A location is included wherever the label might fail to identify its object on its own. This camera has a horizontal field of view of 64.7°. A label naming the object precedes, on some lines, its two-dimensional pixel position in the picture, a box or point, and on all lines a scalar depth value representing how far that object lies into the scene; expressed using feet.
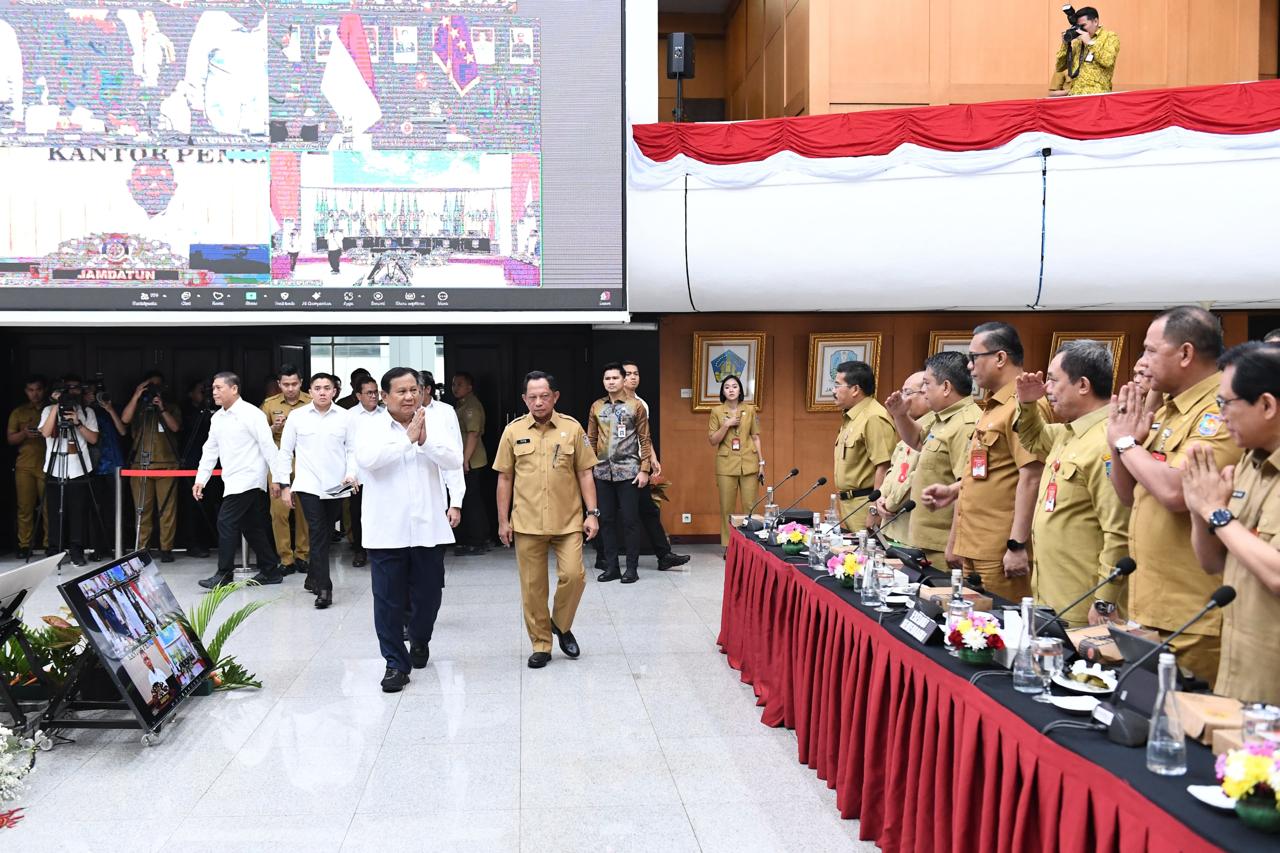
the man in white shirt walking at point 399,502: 15.15
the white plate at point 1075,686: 7.39
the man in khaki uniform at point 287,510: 24.75
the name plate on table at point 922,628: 8.96
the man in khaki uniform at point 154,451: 27.12
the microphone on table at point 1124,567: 7.58
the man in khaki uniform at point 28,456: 27.40
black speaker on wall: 27.25
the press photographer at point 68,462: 26.00
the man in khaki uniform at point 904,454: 15.34
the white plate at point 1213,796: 5.30
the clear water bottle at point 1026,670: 7.49
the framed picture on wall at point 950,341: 29.37
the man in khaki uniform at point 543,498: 16.43
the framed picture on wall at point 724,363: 29.17
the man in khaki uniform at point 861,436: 17.69
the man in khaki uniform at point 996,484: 12.63
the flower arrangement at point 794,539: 14.65
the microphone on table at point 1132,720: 6.31
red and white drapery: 23.58
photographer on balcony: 25.04
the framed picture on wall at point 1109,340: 29.68
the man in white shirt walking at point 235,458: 22.82
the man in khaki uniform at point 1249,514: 6.93
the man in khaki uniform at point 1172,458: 8.34
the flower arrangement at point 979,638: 8.10
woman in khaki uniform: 26.09
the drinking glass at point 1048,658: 7.45
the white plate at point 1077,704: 7.06
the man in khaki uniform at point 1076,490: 10.34
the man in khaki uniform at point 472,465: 28.32
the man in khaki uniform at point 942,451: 14.30
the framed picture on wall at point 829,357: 29.37
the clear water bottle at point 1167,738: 5.84
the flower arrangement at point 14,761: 9.91
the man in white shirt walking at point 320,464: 21.74
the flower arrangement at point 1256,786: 4.98
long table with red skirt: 5.75
